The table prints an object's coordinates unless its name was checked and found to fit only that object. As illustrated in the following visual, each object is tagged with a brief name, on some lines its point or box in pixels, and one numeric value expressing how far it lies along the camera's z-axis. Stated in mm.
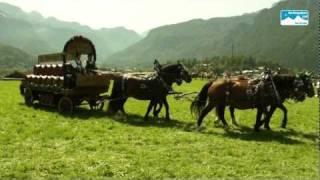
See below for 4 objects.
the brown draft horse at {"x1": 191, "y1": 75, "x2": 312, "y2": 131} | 17781
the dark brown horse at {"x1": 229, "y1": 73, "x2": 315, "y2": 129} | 17703
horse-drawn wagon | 22359
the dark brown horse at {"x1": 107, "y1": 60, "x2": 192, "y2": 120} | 20672
